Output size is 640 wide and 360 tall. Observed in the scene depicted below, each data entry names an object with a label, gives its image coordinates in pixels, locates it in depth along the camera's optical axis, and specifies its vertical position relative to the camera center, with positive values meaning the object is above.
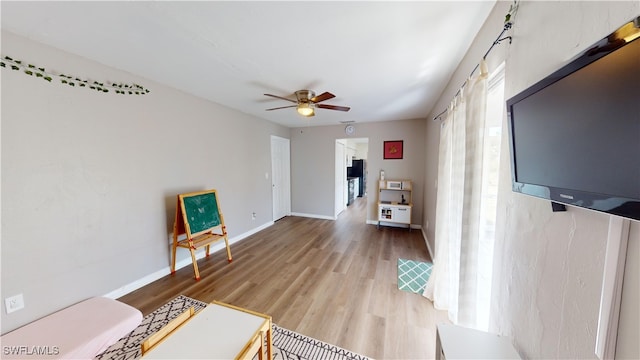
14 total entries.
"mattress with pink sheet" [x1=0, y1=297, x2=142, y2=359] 1.33 -1.18
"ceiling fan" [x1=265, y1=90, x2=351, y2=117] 2.62 +0.81
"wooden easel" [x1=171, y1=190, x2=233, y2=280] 2.57 -0.74
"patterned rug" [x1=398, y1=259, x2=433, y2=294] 2.37 -1.39
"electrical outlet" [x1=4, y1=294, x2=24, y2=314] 1.56 -1.04
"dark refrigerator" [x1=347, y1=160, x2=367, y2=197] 7.94 -0.20
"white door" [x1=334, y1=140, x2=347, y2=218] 5.20 -0.35
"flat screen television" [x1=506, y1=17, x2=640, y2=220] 0.47 +0.10
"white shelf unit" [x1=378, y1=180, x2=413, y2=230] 4.27 -0.82
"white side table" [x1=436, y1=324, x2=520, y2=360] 1.03 -0.94
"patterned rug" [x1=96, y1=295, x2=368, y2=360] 1.54 -1.41
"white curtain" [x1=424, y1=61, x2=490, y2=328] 1.38 -0.34
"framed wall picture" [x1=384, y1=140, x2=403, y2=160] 4.48 +0.34
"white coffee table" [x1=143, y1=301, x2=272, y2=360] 1.10 -0.99
